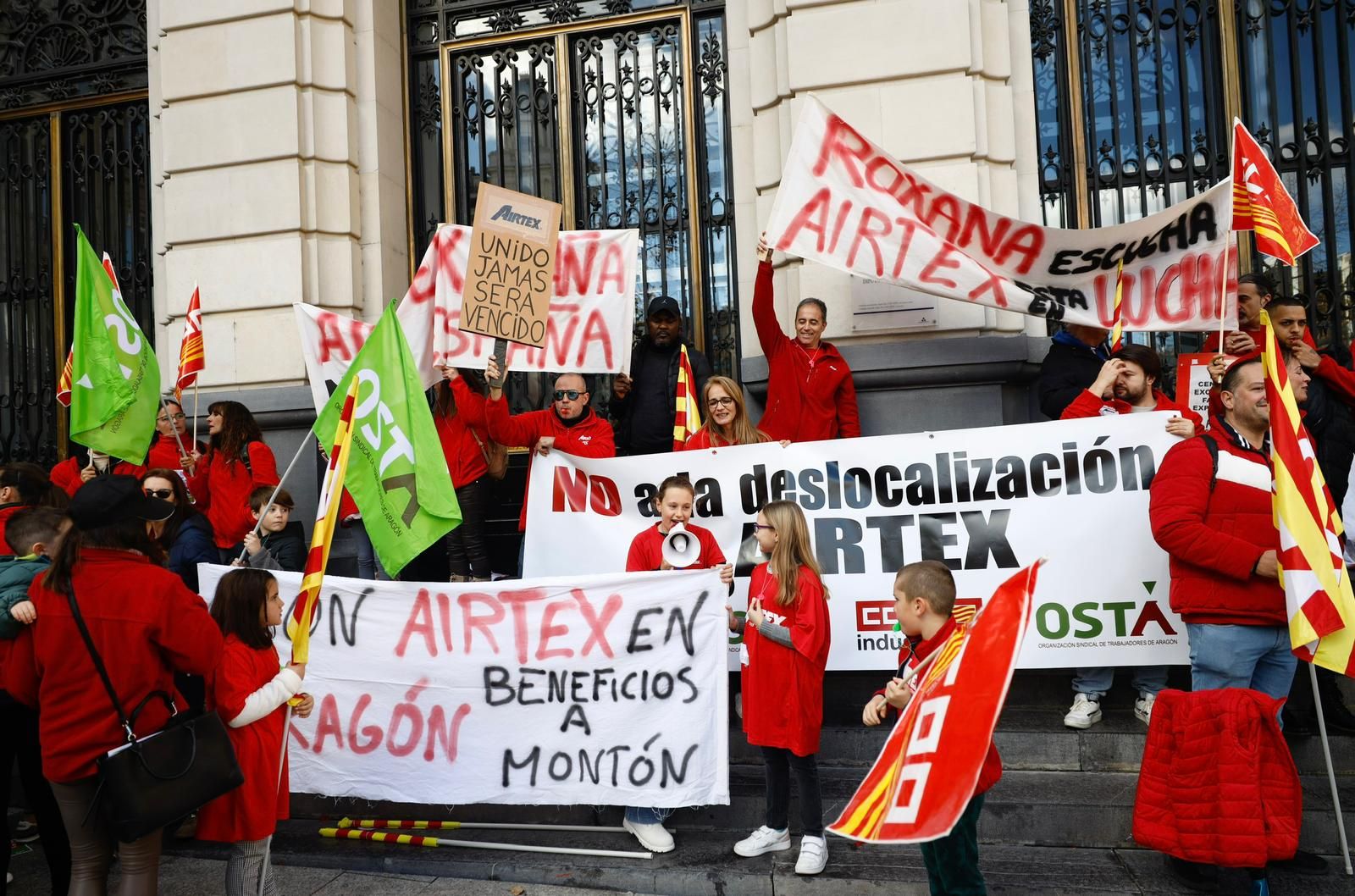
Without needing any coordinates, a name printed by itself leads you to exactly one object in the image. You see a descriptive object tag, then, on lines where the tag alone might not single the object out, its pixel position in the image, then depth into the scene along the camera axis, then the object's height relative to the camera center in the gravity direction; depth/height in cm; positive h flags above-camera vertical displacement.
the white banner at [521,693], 531 -103
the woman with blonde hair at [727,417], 667 +39
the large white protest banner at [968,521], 582 -26
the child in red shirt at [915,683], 396 -75
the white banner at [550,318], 746 +120
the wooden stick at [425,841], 523 -174
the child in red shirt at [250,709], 429 -83
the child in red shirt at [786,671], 495 -89
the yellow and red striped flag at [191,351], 780 +107
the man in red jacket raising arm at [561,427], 699 +40
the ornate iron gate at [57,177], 1073 +327
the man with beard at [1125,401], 578 +37
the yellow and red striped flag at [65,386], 780 +88
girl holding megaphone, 527 -34
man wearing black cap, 780 +71
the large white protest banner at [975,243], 654 +139
